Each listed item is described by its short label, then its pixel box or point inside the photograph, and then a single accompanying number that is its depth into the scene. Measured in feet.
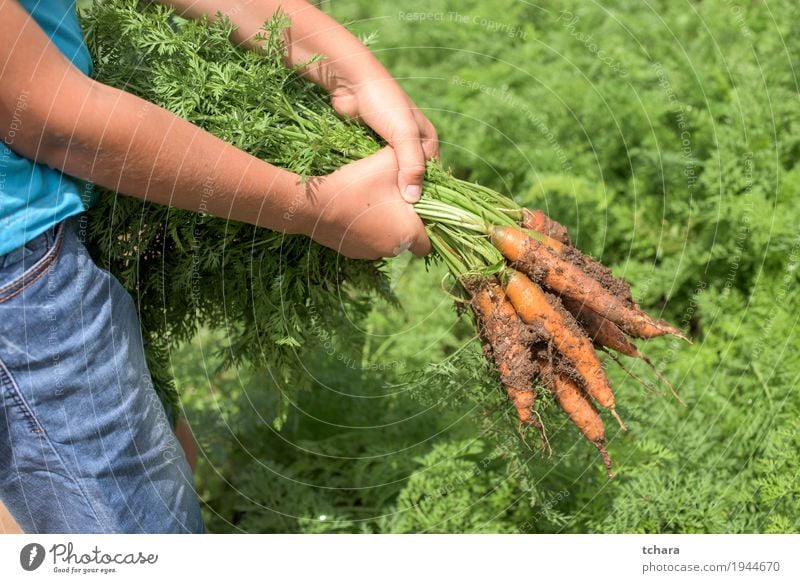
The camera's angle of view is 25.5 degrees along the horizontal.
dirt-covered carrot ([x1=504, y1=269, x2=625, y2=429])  4.43
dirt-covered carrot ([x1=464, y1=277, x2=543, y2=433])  4.42
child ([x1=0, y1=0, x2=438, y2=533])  3.87
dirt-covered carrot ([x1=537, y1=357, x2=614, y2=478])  4.49
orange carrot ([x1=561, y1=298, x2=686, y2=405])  4.55
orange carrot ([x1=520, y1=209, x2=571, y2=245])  4.52
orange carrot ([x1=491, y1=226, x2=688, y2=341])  4.43
